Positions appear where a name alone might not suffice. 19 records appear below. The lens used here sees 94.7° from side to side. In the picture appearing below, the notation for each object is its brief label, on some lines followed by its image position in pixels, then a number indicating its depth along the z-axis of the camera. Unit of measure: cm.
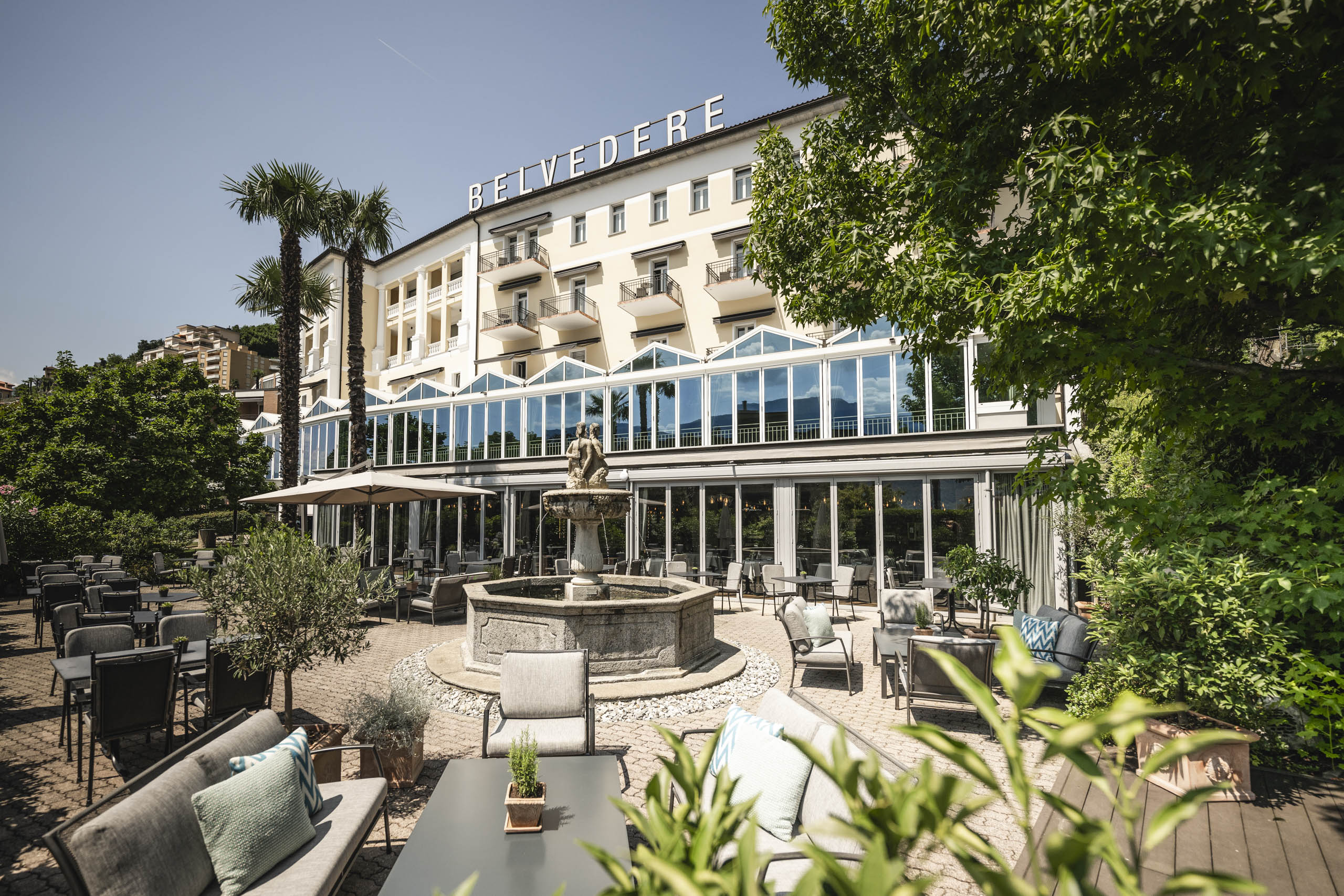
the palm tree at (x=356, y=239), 1766
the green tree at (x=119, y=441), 1698
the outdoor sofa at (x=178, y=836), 255
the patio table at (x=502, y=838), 292
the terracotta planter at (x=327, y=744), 439
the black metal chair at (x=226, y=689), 526
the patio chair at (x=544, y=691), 506
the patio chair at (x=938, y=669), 604
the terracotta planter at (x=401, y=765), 470
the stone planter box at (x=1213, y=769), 430
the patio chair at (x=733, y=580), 1328
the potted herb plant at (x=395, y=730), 467
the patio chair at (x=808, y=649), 729
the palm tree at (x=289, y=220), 1717
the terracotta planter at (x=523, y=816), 333
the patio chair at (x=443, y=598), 1109
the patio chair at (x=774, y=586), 1257
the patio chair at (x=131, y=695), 475
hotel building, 1298
